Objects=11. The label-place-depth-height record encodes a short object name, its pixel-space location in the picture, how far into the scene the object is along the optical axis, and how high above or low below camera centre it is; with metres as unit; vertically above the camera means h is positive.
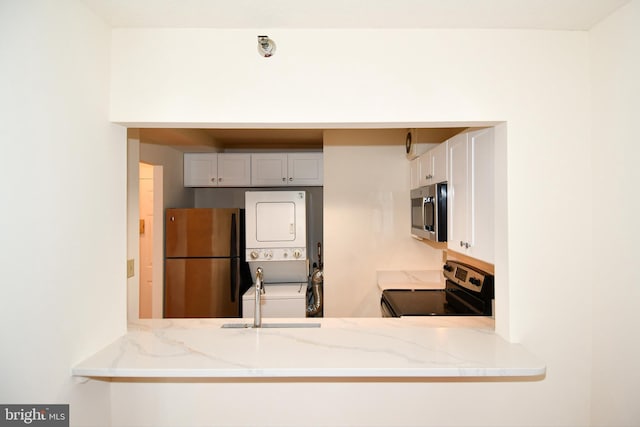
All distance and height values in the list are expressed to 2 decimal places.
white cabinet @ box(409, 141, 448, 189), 2.19 +0.36
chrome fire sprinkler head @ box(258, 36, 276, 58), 1.37 +0.69
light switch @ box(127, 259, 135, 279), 2.06 -0.31
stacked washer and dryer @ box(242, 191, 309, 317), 3.39 -0.10
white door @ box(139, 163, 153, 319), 3.80 -0.27
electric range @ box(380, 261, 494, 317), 2.23 -0.63
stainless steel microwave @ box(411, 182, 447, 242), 2.13 +0.03
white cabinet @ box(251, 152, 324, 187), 3.81 +0.50
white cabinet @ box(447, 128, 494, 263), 1.61 +0.11
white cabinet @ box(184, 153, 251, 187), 3.81 +0.52
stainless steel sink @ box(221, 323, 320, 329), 1.87 -0.60
